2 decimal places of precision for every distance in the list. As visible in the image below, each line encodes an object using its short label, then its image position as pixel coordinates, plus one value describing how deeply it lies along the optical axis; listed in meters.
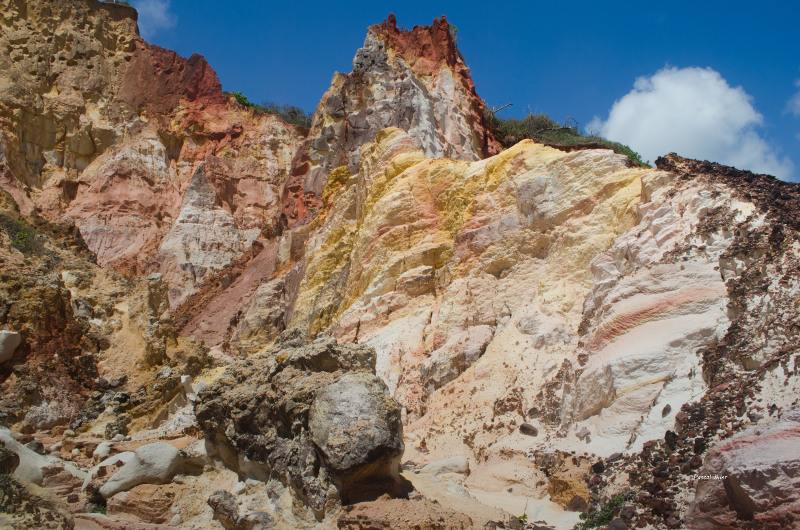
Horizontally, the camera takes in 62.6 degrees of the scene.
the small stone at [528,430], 10.50
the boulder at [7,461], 7.34
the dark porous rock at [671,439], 7.49
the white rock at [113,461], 9.36
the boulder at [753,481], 5.50
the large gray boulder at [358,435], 7.46
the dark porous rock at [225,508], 7.94
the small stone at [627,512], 6.89
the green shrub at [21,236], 17.08
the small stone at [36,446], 10.47
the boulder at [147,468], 8.66
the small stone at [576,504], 7.93
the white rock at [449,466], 10.08
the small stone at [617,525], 6.74
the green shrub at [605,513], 7.21
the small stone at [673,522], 6.39
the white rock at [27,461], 8.47
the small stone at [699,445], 7.04
